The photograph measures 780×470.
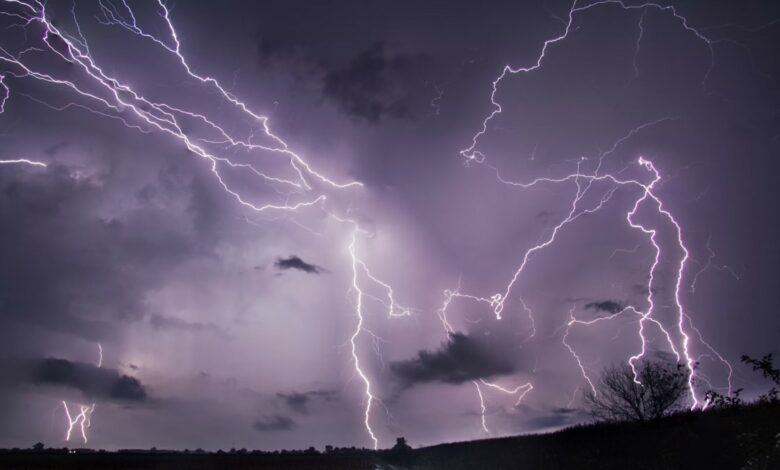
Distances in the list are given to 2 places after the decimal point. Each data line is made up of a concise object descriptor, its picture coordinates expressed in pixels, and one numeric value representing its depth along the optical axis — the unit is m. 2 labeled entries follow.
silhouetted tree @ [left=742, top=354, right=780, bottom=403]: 7.41
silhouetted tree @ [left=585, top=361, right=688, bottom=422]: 19.02
